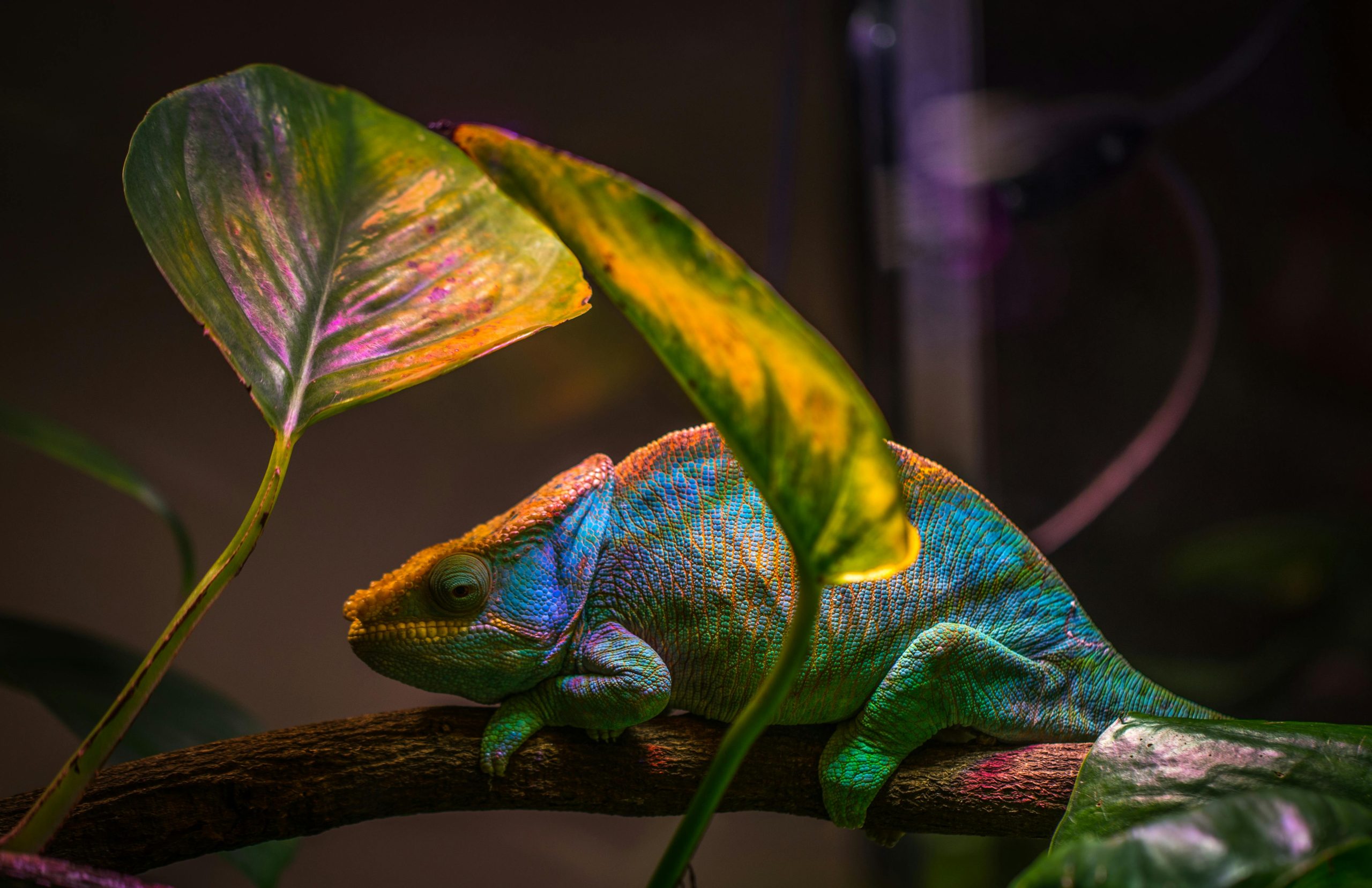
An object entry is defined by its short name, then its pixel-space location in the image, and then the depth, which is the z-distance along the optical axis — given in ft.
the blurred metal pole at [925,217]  3.85
